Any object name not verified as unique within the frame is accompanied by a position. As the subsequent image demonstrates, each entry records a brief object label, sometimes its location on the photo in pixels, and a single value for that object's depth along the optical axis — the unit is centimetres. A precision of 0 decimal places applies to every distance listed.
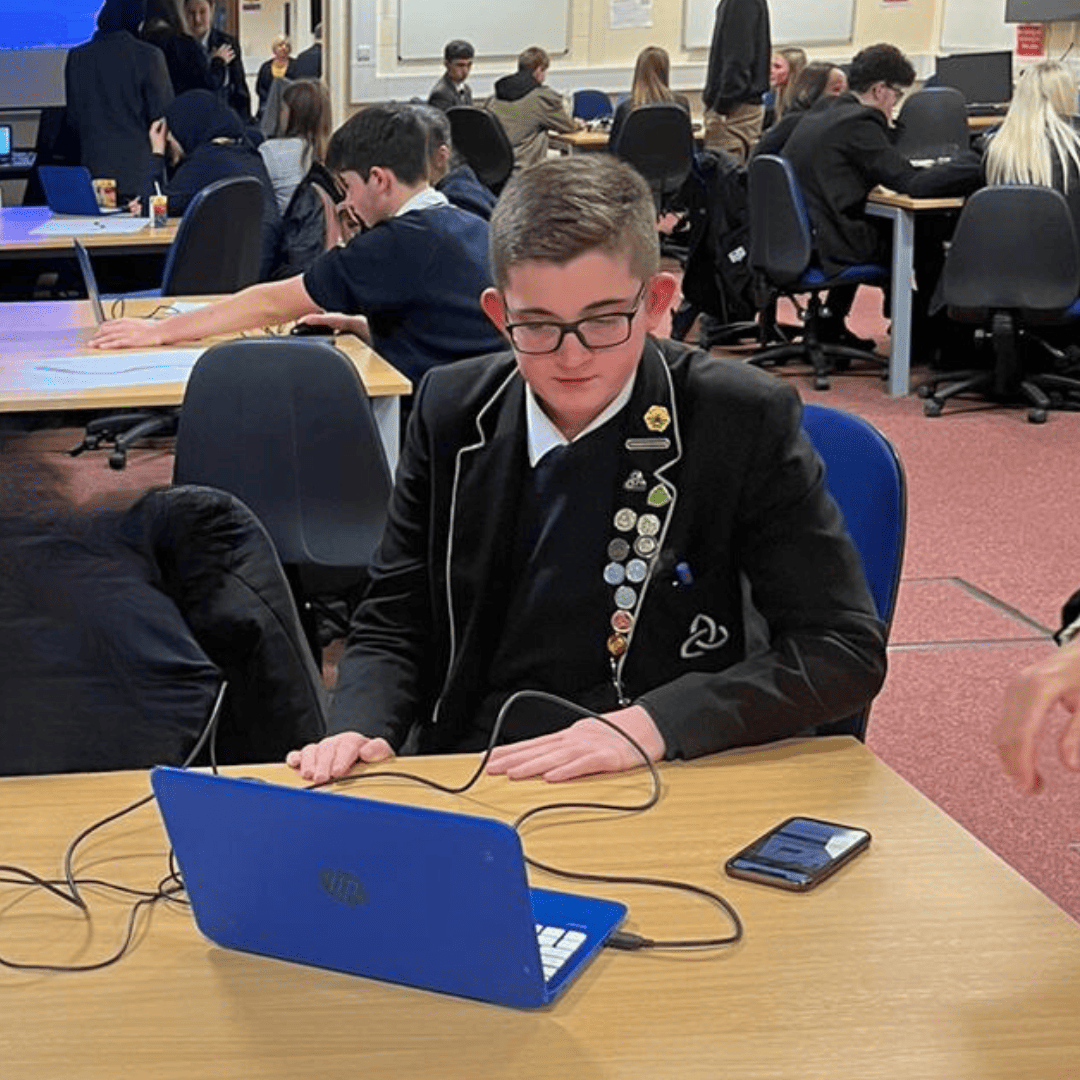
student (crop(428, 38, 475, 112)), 1149
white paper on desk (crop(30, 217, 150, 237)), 648
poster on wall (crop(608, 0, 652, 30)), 1286
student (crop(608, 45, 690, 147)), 1059
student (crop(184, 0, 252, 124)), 877
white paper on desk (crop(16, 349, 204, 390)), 372
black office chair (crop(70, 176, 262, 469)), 566
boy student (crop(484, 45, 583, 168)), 1149
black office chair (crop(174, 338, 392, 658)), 332
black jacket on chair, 149
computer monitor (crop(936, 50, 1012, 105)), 1130
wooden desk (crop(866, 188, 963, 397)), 686
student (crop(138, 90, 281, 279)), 662
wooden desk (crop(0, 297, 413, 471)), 357
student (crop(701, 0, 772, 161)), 1066
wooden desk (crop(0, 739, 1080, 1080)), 123
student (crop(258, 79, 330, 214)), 699
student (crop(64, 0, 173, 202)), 783
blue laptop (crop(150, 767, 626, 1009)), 123
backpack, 759
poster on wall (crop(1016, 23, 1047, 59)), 1189
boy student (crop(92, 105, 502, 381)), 386
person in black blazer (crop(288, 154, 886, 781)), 191
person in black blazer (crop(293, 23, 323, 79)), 1269
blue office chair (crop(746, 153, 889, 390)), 703
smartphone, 149
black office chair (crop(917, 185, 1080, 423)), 627
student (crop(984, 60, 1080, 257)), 646
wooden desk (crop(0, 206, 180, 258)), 629
